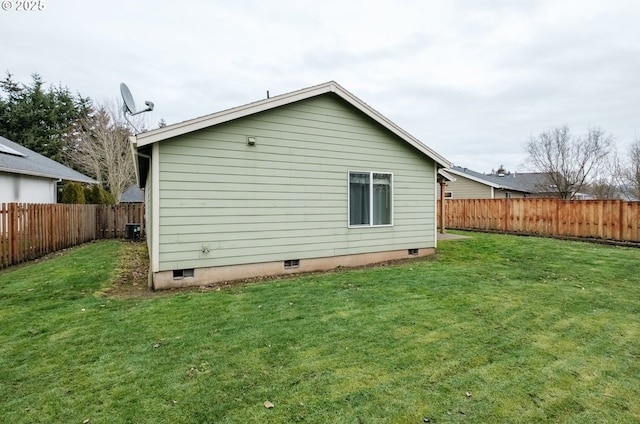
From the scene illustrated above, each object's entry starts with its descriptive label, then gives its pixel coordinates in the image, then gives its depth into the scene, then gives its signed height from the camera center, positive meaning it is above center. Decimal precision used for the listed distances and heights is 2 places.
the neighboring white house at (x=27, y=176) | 12.79 +1.45
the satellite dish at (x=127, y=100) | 8.80 +2.81
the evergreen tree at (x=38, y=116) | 27.23 +7.67
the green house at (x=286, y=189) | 6.58 +0.46
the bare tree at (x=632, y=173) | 26.17 +2.81
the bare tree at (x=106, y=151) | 27.17 +4.79
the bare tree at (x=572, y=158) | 25.64 +3.84
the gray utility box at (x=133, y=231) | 14.44 -0.85
